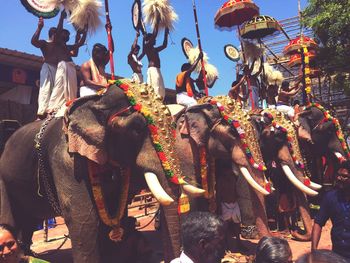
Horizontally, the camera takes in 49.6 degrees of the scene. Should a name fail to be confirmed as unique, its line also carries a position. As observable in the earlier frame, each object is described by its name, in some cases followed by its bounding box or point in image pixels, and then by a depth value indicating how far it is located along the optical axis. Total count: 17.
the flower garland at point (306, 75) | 10.05
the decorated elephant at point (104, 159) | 3.86
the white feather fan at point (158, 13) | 7.30
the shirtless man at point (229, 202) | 5.93
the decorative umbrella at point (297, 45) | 13.19
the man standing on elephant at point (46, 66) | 5.66
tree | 11.50
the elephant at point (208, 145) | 5.67
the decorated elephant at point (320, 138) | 8.13
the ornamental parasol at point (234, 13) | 9.47
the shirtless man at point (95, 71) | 5.17
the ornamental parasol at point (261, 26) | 10.21
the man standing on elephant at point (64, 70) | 5.61
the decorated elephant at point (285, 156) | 6.45
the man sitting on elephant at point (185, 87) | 7.60
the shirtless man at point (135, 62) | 7.38
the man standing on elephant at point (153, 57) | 7.31
